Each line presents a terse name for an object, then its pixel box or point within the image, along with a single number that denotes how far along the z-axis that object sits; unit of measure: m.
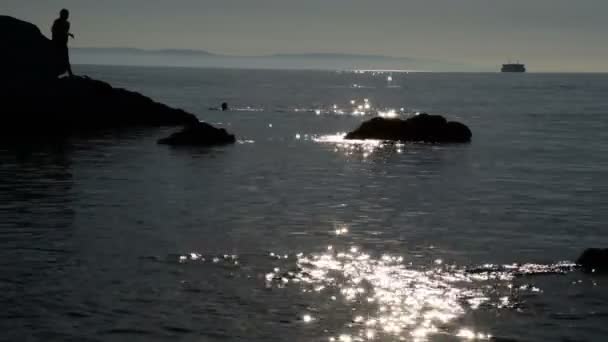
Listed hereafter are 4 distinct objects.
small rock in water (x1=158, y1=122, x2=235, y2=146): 45.84
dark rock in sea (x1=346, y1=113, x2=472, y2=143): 52.84
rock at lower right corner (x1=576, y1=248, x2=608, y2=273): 17.53
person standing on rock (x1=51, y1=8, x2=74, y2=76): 51.69
